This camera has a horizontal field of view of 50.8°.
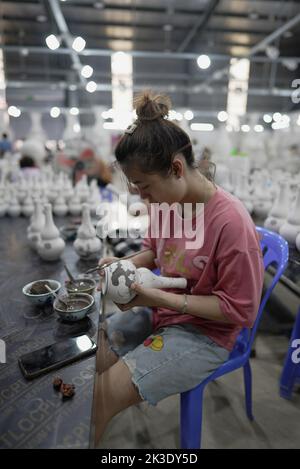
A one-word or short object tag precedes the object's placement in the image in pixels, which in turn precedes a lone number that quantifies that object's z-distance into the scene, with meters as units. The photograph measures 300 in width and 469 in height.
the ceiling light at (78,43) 3.30
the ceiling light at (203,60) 4.09
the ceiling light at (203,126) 10.85
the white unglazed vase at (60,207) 2.83
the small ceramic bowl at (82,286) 1.30
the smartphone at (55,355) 0.90
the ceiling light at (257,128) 5.86
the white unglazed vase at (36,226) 1.88
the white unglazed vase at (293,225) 1.96
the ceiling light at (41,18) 7.15
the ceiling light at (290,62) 5.82
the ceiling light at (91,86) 5.07
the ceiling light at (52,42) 3.14
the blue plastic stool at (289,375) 1.87
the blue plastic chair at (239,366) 1.25
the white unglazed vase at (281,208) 2.18
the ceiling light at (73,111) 6.02
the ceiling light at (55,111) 5.79
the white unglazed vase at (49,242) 1.69
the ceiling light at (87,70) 4.32
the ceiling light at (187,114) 5.79
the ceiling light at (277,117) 5.54
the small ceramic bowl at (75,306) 1.12
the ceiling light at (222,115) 6.16
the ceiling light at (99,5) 6.49
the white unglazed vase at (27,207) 2.77
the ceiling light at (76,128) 6.06
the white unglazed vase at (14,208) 2.74
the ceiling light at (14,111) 5.50
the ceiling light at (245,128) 5.86
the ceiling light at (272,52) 5.54
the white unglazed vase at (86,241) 1.74
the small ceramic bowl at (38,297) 1.21
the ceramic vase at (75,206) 2.86
